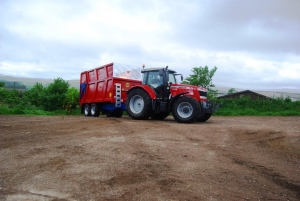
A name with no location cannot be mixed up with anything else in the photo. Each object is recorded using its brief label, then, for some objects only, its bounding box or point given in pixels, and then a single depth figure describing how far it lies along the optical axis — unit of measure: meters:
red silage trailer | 13.63
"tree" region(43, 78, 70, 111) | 19.53
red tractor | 10.76
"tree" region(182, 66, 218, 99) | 21.73
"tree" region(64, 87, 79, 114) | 18.75
